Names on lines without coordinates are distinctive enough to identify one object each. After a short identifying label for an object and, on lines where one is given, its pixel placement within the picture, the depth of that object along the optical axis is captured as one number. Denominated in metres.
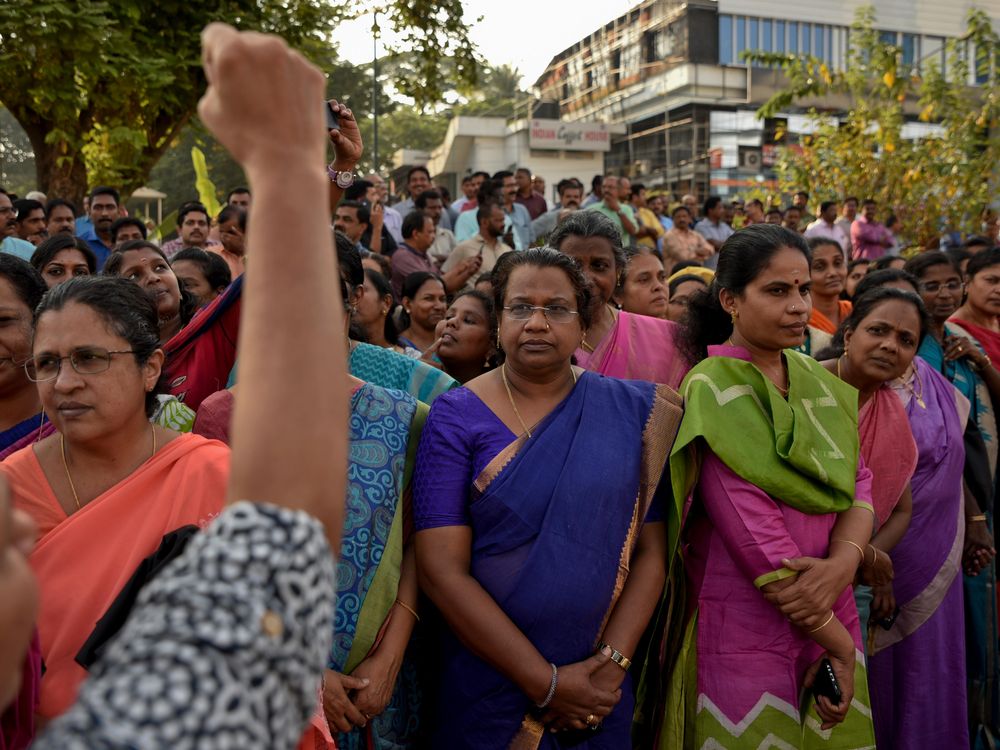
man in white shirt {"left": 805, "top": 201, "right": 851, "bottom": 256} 12.45
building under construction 32.34
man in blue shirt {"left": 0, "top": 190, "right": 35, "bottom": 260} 6.10
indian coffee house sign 30.75
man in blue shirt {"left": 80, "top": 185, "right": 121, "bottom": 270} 7.93
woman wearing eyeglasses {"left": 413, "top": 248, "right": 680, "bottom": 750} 2.75
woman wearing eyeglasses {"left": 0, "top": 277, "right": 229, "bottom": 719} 2.14
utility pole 12.04
